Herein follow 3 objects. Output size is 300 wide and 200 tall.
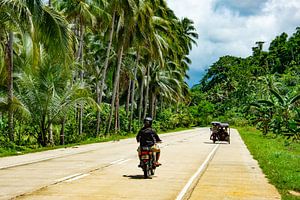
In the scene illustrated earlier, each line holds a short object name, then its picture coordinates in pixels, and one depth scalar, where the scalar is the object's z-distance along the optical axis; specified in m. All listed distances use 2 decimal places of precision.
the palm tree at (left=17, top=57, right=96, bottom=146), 27.92
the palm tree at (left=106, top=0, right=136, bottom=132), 38.59
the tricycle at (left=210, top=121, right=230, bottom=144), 36.92
